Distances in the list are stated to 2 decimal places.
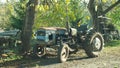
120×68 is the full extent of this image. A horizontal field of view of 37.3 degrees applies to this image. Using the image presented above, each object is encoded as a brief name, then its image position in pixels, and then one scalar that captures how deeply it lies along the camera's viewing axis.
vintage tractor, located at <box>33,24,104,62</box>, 7.86
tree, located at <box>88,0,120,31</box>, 13.09
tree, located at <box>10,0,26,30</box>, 17.45
